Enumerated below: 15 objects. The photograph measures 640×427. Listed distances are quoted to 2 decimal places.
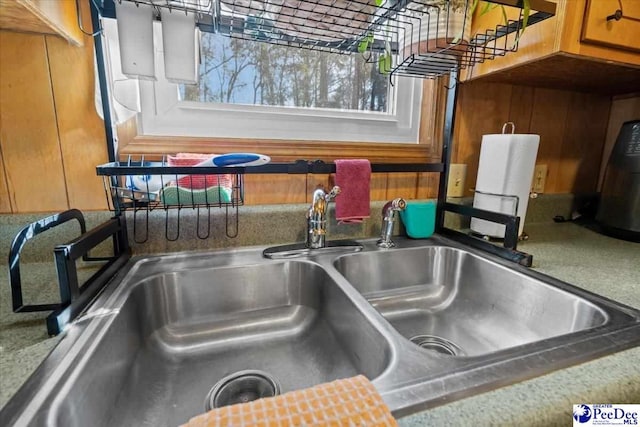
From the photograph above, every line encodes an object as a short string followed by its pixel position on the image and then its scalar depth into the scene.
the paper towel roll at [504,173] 0.91
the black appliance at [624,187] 1.00
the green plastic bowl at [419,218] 0.97
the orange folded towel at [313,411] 0.30
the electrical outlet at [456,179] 1.11
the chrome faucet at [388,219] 0.91
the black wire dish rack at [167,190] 0.70
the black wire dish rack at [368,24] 0.66
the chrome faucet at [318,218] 0.84
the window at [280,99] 0.90
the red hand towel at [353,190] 0.86
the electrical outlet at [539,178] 1.22
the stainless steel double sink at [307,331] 0.40
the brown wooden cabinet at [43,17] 0.55
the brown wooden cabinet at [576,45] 0.72
